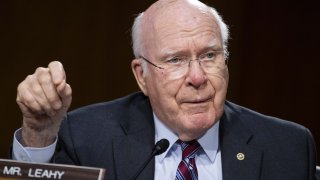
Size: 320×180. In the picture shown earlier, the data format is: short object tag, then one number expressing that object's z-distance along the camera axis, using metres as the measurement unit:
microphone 2.12
